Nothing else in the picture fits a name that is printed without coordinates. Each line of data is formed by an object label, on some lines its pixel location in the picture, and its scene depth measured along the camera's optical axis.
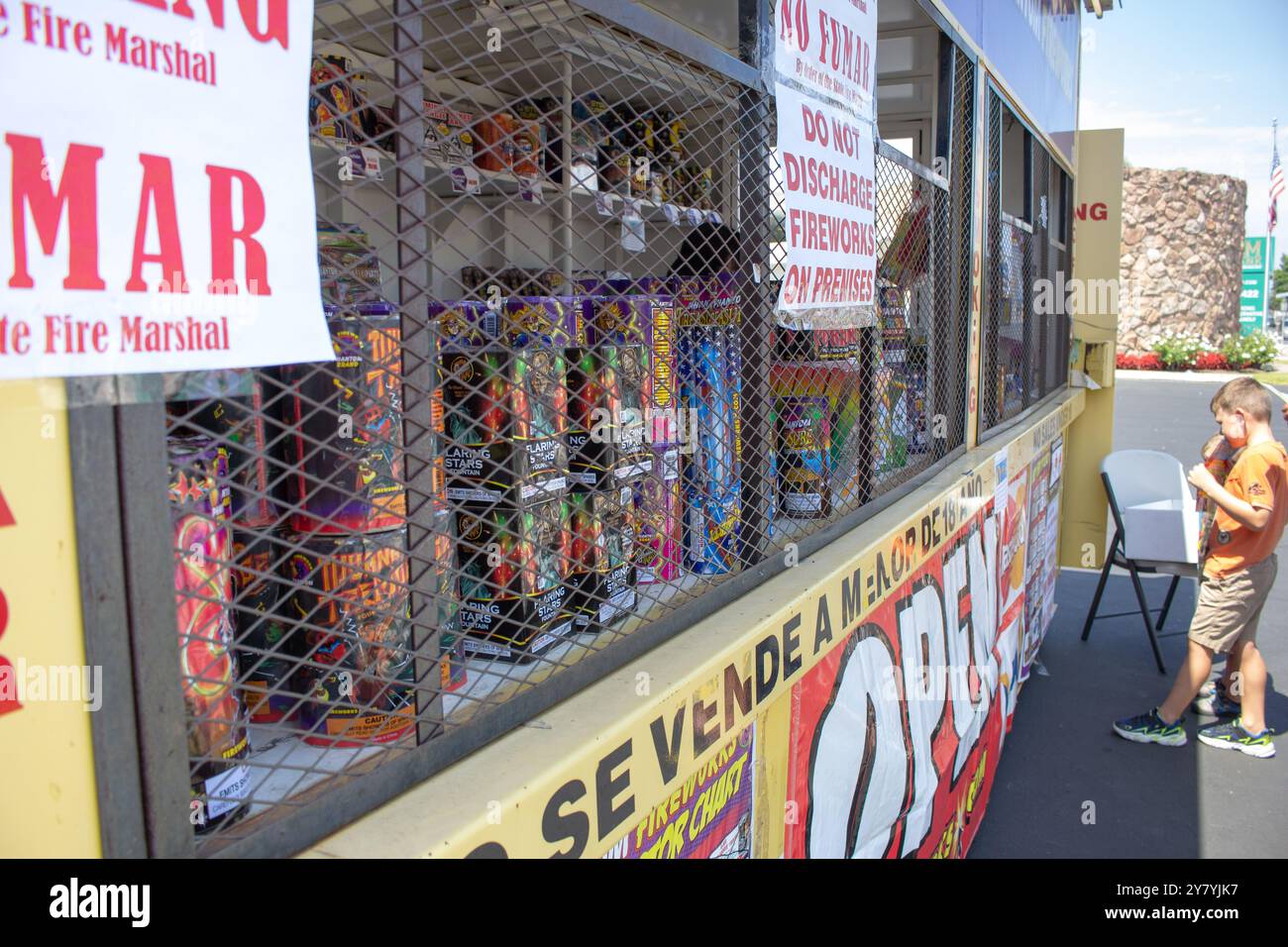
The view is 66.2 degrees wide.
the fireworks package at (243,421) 0.93
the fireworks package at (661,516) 2.10
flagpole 38.89
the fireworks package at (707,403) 2.34
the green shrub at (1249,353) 26.52
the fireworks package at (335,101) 1.96
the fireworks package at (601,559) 1.83
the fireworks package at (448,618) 1.35
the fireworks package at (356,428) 1.28
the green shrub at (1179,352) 26.83
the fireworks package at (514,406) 1.67
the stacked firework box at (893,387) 3.39
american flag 35.22
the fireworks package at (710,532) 2.21
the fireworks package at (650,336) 2.05
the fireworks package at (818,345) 2.85
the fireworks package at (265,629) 1.36
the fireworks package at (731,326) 2.28
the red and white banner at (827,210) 2.26
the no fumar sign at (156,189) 0.77
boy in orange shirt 4.59
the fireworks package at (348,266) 1.14
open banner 2.32
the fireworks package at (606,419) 1.91
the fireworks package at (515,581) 1.67
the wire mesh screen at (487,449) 1.18
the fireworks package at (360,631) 1.36
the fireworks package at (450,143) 2.53
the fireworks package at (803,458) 2.78
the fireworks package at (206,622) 1.07
